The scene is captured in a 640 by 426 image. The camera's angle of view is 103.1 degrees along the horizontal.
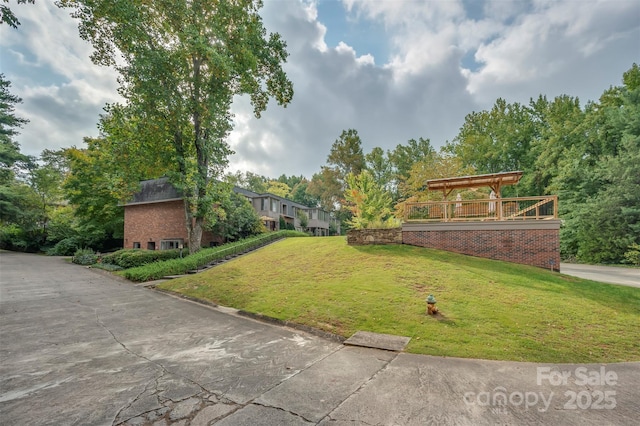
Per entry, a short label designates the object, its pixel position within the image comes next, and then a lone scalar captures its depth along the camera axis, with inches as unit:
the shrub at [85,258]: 753.6
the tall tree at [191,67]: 508.4
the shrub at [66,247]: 1007.6
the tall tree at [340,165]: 1472.7
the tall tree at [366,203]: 615.5
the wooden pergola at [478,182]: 489.7
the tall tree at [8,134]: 1036.5
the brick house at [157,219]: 775.1
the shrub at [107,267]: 612.4
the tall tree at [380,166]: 1521.9
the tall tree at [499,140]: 1170.6
